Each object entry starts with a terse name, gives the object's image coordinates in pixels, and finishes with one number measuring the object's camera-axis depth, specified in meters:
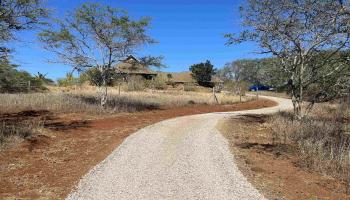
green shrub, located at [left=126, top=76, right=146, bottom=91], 49.72
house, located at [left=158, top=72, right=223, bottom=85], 83.44
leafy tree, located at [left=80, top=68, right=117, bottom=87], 27.83
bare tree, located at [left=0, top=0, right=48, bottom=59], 14.59
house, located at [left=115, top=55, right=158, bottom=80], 27.50
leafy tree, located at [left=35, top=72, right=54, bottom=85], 58.44
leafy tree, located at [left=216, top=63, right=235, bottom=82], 151.00
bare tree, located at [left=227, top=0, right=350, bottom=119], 18.75
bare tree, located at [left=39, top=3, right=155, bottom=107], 24.88
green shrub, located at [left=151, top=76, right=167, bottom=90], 56.18
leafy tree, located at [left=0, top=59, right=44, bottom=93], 31.28
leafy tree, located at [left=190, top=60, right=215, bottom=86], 83.62
